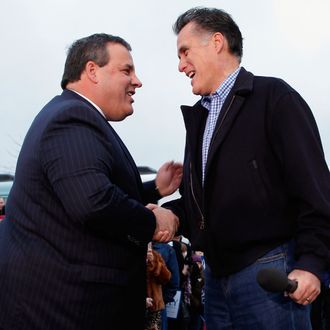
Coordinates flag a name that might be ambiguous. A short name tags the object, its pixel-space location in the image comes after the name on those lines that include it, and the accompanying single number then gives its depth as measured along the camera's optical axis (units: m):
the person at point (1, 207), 8.21
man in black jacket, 2.13
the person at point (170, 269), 6.13
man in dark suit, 2.28
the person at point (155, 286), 5.32
